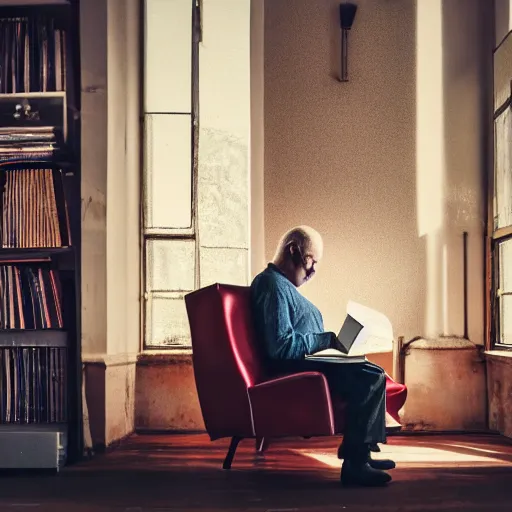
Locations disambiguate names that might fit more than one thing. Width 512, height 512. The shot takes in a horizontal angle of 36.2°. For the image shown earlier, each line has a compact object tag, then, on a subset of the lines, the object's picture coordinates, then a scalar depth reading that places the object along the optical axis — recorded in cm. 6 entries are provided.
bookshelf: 389
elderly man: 316
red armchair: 324
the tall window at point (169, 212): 489
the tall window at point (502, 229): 452
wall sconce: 488
